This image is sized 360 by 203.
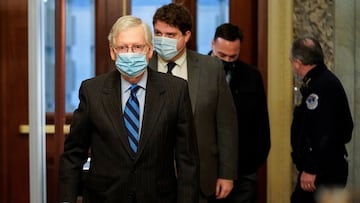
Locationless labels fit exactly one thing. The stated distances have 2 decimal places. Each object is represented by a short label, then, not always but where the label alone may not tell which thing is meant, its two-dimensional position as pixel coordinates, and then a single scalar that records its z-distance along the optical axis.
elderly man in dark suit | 4.12
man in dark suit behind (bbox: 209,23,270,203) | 6.00
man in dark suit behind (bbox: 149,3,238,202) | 5.09
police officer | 5.81
